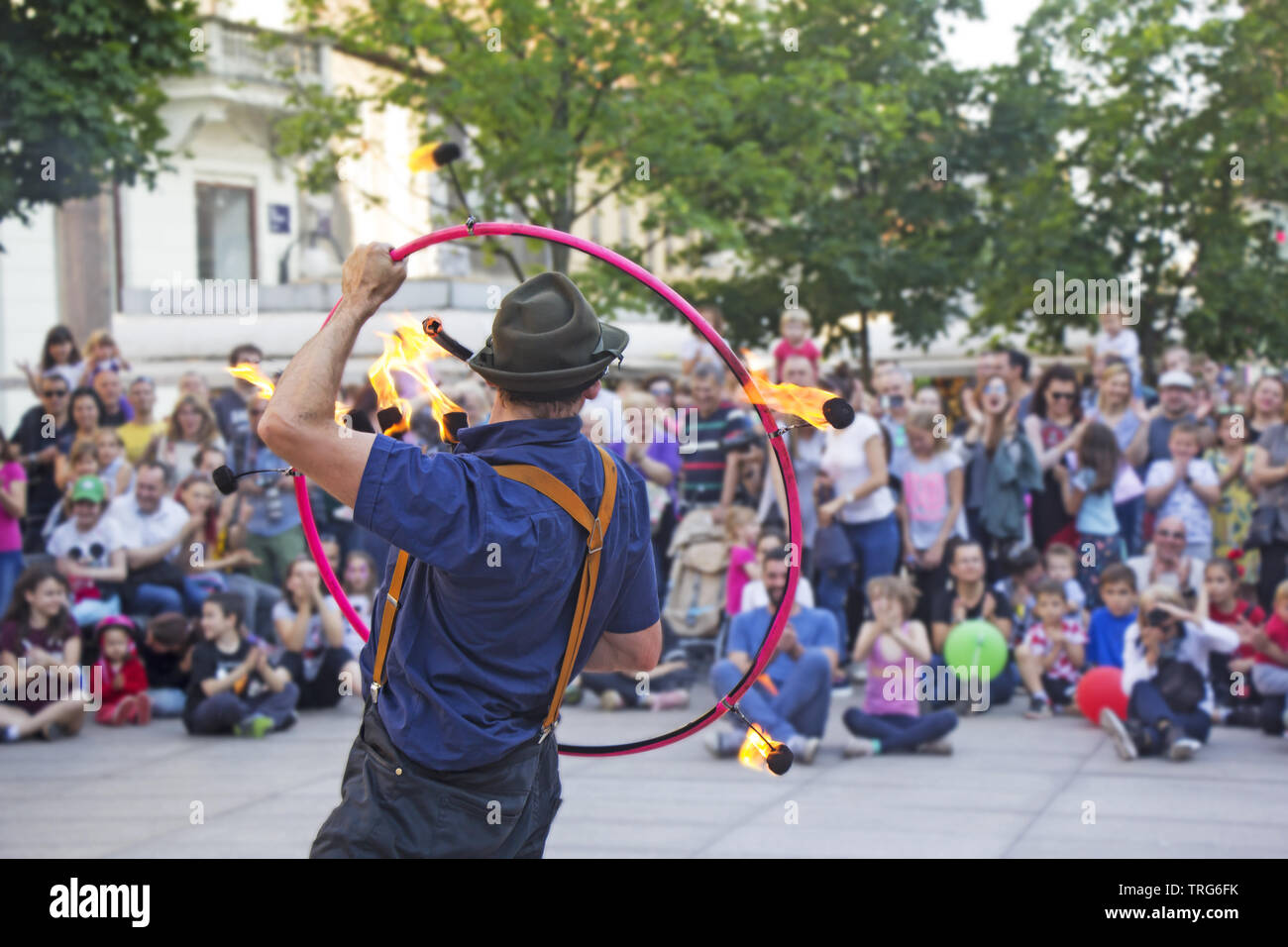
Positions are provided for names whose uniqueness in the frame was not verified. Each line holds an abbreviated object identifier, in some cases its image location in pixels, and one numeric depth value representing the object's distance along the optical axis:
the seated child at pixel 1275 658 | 8.03
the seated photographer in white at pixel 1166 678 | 7.64
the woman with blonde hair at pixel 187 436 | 9.98
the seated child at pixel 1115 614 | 8.52
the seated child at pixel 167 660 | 8.95
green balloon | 8.72
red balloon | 8.12
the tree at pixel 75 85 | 10.80
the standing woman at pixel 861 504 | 9.46
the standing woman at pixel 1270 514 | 8.84
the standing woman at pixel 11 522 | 9.49
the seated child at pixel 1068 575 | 8.85
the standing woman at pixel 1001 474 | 9.50
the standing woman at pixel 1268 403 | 9.23
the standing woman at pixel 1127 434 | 9.52
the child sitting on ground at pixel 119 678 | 8.80
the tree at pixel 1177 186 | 17.94
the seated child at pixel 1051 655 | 8.75
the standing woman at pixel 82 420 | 9.99
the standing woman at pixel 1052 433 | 9.61
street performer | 2.94
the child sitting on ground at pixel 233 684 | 8.46
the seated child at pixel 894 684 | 7.82
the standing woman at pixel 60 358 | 11.03
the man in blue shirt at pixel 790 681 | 7.68
